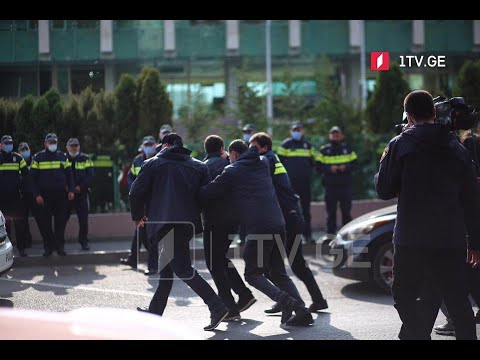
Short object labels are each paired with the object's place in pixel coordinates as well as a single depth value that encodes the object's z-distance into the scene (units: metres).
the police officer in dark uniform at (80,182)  13.48
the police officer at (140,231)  11.59
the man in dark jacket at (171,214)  7.84
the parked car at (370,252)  9.77
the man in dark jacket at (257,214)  8.10
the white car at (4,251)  9.41
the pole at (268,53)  29.42
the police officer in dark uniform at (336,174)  13.86
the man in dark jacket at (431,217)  5.50
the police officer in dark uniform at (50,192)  12.91
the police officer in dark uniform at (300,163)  13.99
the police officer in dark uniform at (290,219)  8.73
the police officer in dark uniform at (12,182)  12.97
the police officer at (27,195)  13.17
